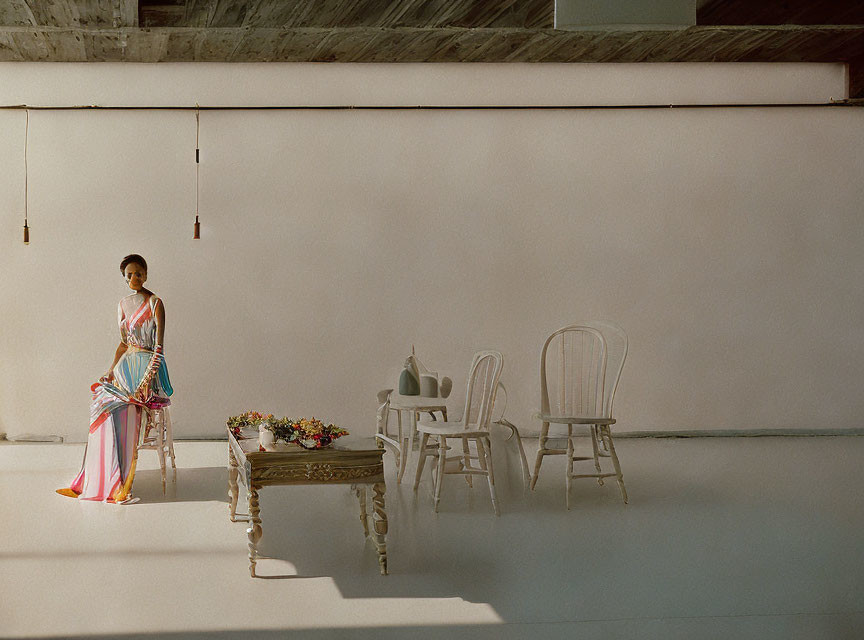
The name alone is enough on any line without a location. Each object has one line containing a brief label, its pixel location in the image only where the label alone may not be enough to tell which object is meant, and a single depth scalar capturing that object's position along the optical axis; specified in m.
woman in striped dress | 5.50
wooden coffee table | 3.83
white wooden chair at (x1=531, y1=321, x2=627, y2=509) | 8.14
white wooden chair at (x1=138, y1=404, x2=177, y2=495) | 5.78
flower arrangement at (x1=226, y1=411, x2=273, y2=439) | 4.67
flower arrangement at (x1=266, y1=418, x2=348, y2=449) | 3.96
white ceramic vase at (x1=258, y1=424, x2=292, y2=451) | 3.91
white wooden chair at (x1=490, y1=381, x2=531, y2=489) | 5.83
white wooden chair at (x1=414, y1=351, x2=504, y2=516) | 5.20
